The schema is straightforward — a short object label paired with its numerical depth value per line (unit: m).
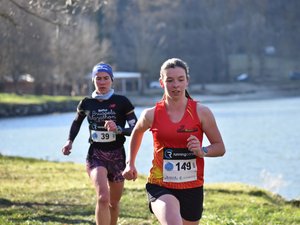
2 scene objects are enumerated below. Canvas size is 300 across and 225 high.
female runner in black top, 14.53
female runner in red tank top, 11.17
